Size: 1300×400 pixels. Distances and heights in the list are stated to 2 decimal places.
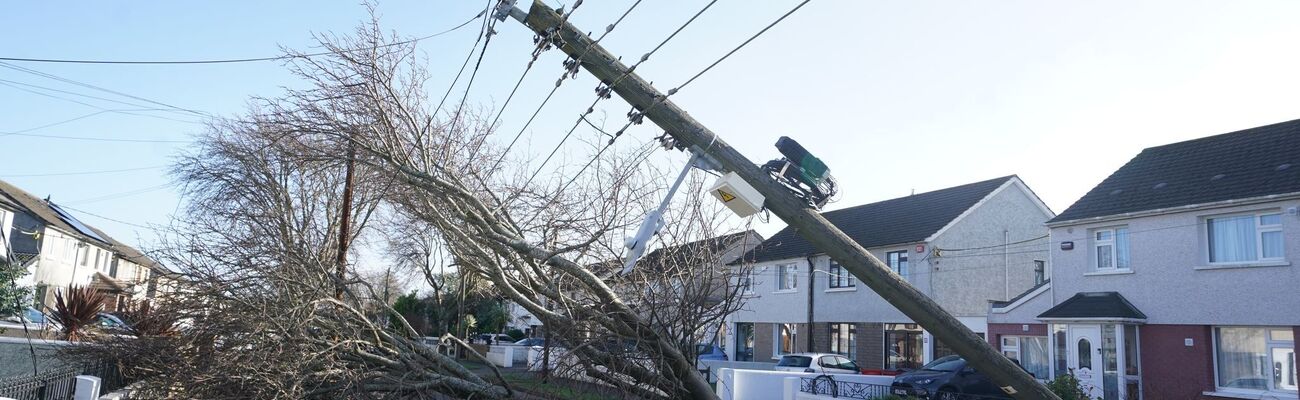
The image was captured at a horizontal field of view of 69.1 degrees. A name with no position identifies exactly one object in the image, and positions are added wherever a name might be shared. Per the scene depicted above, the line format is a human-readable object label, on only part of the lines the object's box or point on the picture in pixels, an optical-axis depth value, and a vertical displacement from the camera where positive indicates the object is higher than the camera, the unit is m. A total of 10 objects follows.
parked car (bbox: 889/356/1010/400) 20.64 -0.50
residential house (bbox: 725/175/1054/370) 30.06 +3.06
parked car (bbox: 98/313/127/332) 15.03 -0.08
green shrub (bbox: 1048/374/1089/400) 17.28 -0.39
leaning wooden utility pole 10.09 +0.90
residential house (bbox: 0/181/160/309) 35.75 +2.74
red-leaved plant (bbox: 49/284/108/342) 18.14 +0.18
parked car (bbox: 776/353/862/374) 26.31 -0.26
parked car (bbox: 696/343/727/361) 33.56 -0.19
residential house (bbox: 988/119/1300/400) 18.81 +2.07
